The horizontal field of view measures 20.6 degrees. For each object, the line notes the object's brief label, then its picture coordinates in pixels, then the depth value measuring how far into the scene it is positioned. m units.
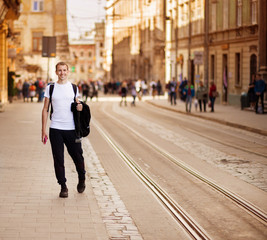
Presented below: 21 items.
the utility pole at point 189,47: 47.75
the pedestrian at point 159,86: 66.19
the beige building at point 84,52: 193.50
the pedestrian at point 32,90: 51.41
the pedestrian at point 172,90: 45.12
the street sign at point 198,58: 36.83
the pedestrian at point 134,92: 45.76
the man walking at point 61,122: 9.45
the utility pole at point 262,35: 35.53
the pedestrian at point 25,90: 51.12
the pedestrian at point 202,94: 35.31
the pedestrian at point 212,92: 35.78
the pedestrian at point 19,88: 54.73
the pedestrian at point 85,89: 51.47
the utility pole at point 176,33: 51.72
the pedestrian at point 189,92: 36.53
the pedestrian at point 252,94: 34.59
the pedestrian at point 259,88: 32.56
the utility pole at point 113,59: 106.25
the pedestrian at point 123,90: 46.76
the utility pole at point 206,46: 42.66
